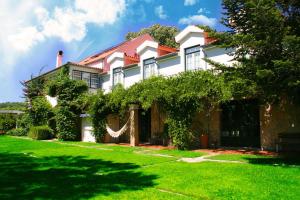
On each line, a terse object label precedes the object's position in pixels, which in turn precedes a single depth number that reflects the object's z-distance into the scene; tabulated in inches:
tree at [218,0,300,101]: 304.3
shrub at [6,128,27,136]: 1048.4
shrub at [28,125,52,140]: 838.2
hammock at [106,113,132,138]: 636.7
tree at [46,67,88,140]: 789.8
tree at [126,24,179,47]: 1456.8
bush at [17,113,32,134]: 1002.6
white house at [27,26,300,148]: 501.3
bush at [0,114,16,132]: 1197.2
